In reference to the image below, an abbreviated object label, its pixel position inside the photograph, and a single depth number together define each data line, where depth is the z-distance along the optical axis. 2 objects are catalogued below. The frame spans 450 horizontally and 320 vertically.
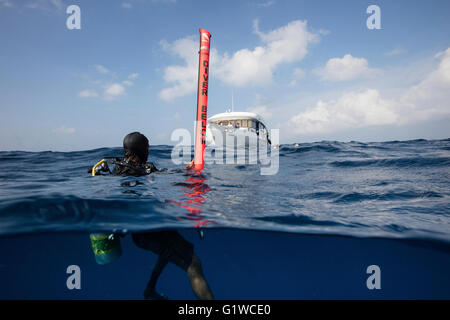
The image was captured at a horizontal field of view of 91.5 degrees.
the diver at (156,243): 3.56
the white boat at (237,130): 25.57
